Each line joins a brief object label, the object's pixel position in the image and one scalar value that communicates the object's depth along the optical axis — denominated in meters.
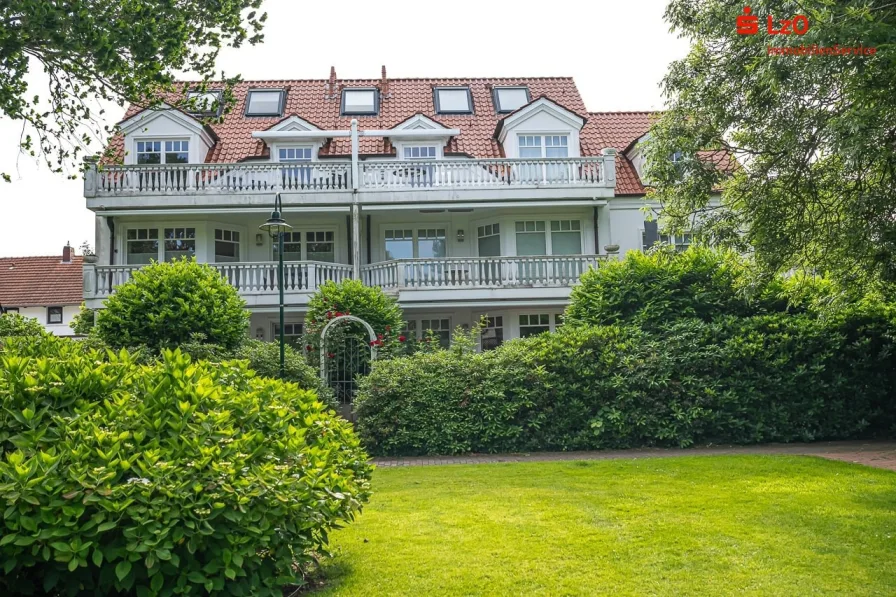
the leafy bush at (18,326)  17.16
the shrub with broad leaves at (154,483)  4.39
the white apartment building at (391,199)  21.97
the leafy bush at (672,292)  15.17
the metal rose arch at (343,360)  16.56
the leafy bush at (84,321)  20.70
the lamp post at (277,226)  14.83
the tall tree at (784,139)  7.52
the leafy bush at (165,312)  15.88
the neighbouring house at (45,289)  48.84
